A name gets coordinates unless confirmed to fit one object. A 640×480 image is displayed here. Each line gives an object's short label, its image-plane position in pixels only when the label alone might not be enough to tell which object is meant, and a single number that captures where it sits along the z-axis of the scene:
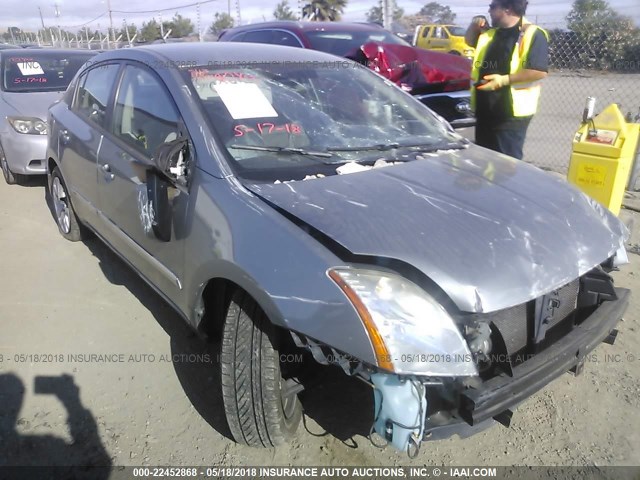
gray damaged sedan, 1.80
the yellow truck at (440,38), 20.39
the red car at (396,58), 5.63
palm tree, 30.89
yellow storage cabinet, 4.29
